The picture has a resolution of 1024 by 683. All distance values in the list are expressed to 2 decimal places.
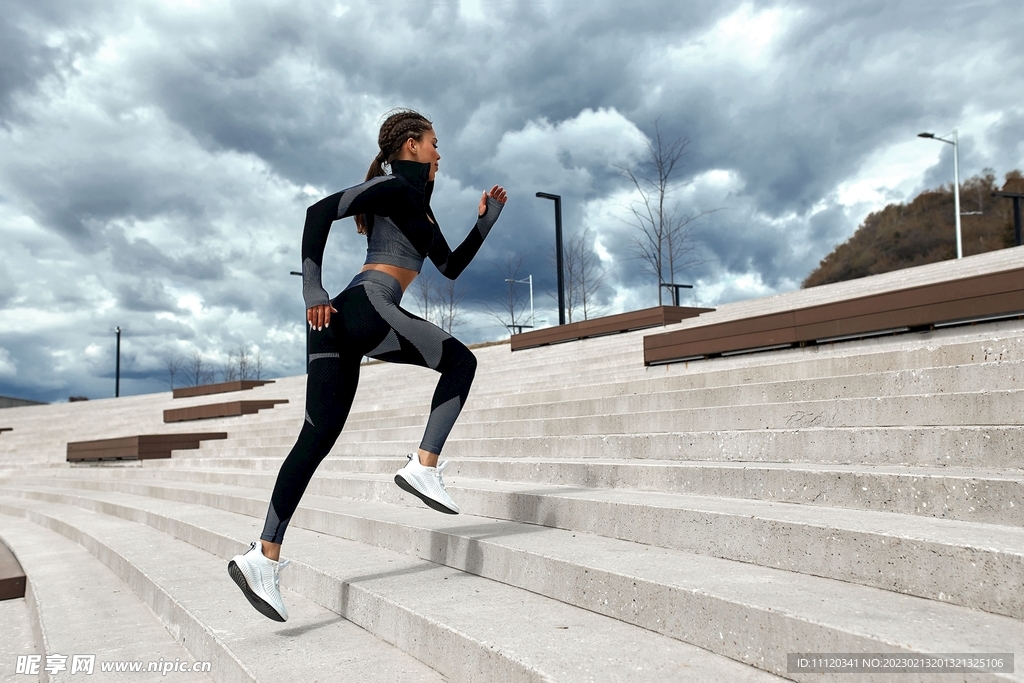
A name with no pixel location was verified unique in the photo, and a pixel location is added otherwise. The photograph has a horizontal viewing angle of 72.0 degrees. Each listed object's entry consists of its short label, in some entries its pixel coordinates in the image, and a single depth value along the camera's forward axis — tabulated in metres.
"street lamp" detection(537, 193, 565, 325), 21.25
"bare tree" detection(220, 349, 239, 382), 54.28
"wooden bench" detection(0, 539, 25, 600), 4.92
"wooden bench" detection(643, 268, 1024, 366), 6.27
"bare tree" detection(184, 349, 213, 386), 55.50
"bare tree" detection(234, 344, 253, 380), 52.65
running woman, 2.77
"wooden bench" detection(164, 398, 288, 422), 16.19
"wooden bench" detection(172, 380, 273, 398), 22.53
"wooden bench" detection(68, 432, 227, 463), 12.41
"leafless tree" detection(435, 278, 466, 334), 37.97
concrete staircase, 1.97
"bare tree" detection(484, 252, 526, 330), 36.22
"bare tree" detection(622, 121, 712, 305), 24.00
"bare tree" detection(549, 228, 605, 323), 32.81
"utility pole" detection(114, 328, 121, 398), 40.47
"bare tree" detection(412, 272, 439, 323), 38.38
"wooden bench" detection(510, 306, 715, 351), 14.67
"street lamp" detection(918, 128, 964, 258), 23.53
